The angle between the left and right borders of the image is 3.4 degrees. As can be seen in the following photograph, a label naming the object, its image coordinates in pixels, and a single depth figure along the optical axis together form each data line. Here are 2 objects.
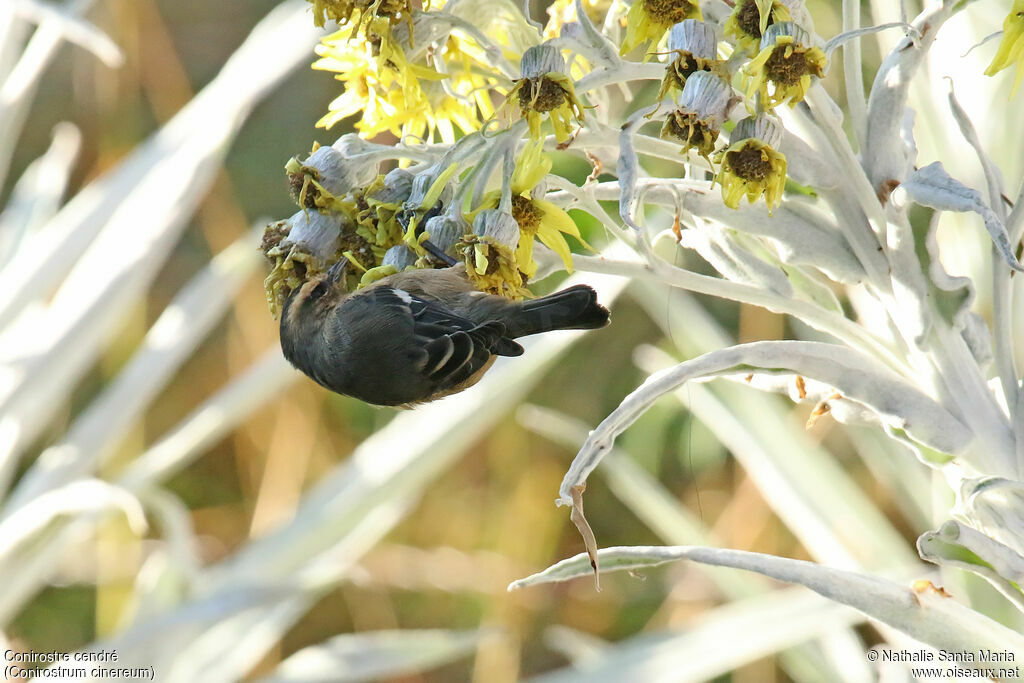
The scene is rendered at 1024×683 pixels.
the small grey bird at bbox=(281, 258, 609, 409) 5.31
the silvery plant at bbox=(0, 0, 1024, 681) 5.28
